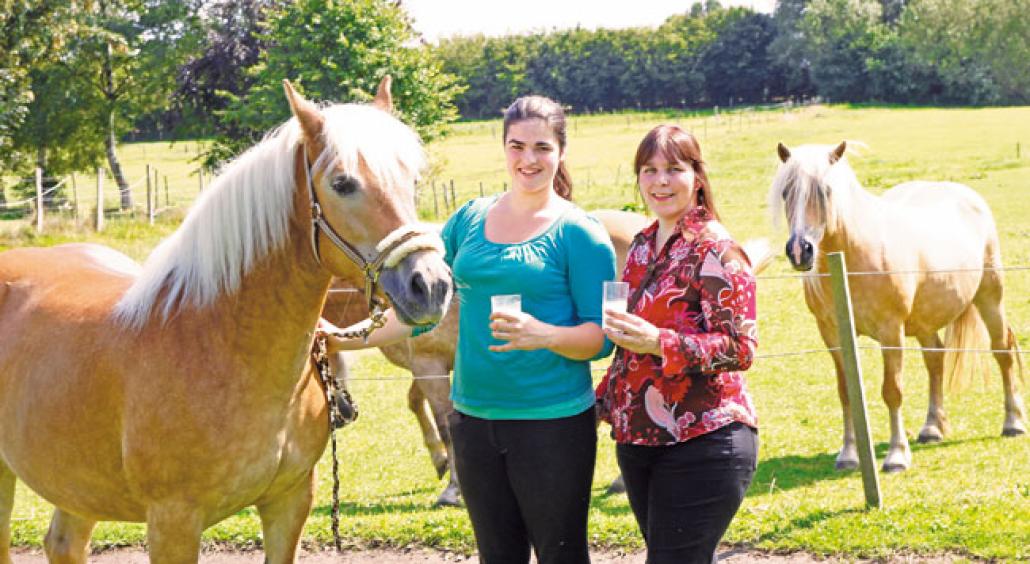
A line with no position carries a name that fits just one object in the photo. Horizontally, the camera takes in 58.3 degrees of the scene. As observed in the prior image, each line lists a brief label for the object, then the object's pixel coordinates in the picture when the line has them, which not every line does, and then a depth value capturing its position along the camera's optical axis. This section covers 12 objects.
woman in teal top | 2.76
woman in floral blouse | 2.60
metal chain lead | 3.27
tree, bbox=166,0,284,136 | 30.27
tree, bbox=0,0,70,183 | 22.91
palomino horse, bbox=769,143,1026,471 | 6.32
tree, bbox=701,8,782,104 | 67.50
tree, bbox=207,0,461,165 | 26.09
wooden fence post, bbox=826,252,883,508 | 5.24
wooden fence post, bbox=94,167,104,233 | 21.17
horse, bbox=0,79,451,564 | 2.67
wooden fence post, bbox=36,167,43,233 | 19.89
